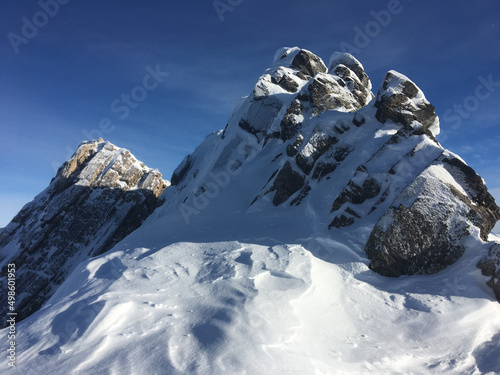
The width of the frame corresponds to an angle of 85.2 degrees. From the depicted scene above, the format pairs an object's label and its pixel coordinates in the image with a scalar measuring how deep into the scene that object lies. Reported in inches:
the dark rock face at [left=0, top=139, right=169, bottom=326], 1729.8
